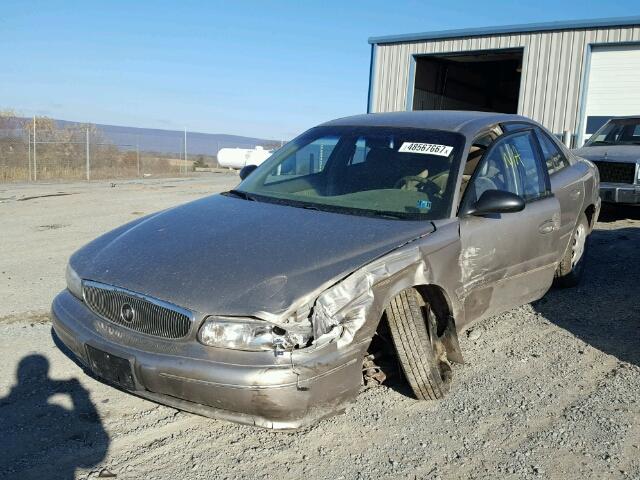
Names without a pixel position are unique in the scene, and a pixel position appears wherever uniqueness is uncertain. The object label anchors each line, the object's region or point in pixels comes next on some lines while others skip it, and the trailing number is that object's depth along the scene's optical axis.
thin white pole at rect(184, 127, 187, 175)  31.99
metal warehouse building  14.86
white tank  28.77
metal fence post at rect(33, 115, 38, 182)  21.12
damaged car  2.74
